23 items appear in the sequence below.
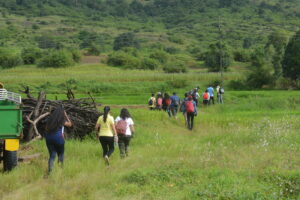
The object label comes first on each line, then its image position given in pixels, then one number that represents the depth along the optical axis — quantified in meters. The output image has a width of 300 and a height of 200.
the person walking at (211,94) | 31.11
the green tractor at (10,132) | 9.95
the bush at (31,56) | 72.85
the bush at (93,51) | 84.88
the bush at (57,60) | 67.88
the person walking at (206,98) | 29.91
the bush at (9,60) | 69.75
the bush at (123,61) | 71.00
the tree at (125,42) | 110.44
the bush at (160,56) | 81.37
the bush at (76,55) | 74.06
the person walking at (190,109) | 19.20
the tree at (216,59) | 66.69
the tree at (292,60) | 47.73
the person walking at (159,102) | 25.64
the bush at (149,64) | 72.85
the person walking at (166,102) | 24.42
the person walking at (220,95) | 32.52
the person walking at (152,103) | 26.08
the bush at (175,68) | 65.75
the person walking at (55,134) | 10.06
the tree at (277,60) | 49.01
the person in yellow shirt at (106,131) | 11.33
